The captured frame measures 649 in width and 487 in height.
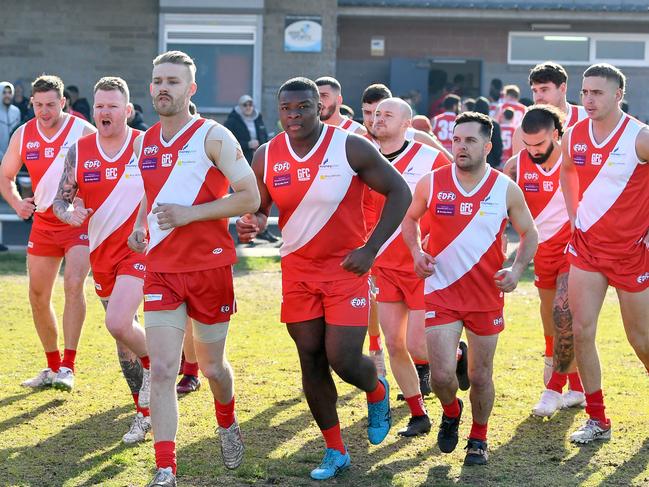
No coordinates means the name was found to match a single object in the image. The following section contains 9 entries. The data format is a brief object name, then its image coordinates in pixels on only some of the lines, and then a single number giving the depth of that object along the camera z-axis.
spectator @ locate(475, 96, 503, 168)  15.98
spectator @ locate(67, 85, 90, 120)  20.28
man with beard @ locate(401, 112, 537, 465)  7.03
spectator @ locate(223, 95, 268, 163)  19.08
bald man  7.85
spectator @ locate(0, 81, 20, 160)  19.23
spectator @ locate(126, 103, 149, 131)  17.84
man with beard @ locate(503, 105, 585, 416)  8.27
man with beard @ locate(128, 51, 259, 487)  6.39
